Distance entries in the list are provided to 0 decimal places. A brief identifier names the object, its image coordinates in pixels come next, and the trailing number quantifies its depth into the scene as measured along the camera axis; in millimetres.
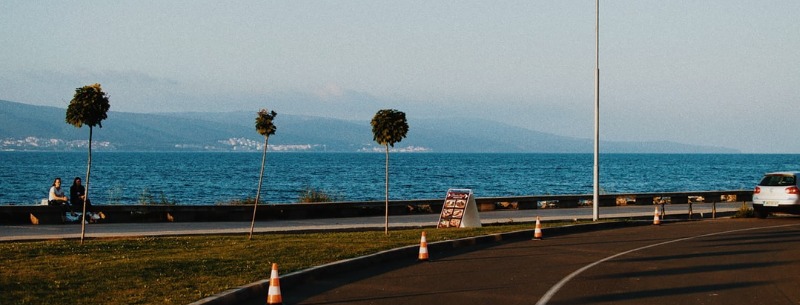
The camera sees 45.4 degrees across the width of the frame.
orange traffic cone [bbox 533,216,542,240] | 22328
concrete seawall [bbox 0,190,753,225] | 25703
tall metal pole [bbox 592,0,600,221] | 28359
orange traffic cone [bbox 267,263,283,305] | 11445
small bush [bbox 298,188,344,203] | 37875
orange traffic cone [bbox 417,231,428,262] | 17219
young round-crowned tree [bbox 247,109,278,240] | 20922
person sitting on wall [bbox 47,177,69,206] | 26062
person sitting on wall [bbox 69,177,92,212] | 25922
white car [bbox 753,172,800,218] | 29672
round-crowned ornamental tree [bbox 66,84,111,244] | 18344
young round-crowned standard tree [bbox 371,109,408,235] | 23219
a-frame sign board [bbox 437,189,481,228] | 24844
